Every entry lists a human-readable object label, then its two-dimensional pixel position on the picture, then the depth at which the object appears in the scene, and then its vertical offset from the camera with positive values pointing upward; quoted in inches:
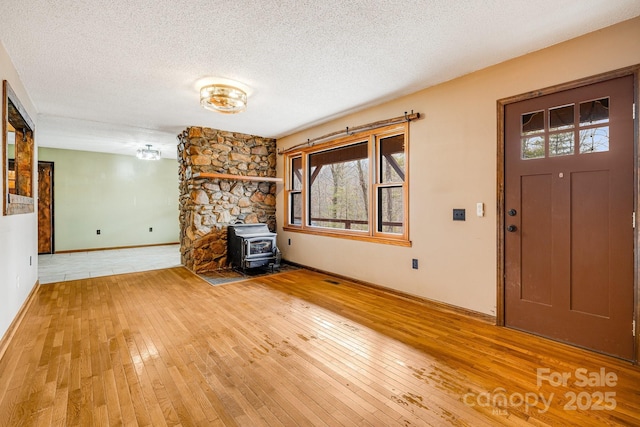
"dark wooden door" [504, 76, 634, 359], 84.6 -1.3
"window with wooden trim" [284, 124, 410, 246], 151.3 +15.4
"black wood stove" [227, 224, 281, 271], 184.9 -22.4
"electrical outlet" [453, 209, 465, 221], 119.0 -1.3
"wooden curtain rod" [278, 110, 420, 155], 136.0 +45.4
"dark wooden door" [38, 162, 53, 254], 257.8 +3.7
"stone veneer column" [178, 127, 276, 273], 195.2 +15.6
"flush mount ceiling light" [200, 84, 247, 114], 125.0 +49.6
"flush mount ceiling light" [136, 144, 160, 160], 241.8 +48.6
